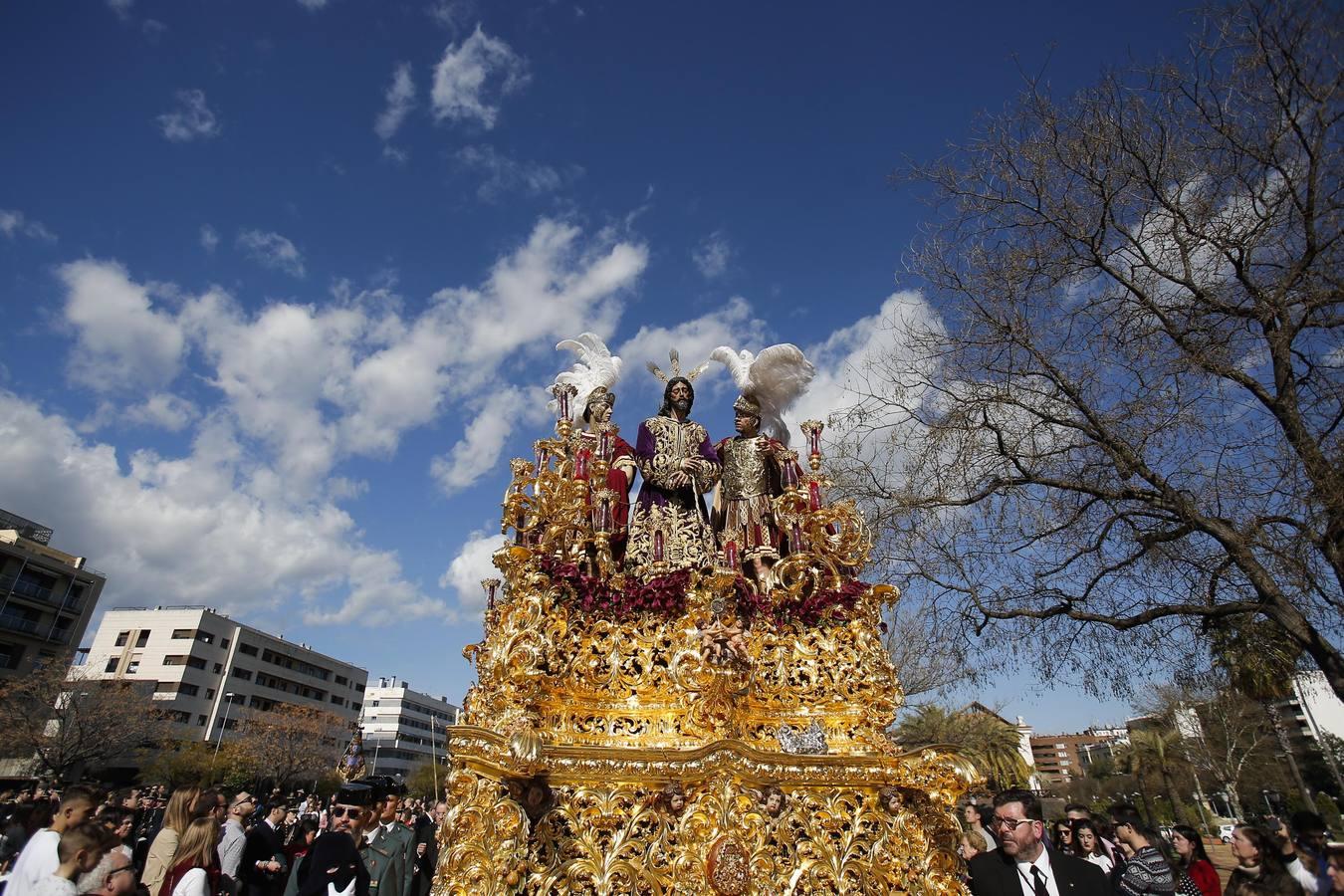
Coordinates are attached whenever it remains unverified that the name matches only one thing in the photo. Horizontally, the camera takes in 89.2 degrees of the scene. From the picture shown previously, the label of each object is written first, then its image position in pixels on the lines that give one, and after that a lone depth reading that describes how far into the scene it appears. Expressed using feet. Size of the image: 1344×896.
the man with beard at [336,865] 13.64
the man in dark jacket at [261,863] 21.24
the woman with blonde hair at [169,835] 16.76
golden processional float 13.98
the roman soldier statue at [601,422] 20.92
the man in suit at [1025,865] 11.85
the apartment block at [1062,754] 314.67
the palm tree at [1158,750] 118.62
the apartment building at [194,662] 171.32
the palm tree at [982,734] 115.75
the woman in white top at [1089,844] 20.08
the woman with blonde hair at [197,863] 14.82
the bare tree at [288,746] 140.67
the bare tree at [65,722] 99.14
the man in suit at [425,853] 26.07
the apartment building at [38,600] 129.90
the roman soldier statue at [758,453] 21.72
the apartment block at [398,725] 284.82
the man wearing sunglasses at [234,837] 21.38
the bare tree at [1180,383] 23.56
